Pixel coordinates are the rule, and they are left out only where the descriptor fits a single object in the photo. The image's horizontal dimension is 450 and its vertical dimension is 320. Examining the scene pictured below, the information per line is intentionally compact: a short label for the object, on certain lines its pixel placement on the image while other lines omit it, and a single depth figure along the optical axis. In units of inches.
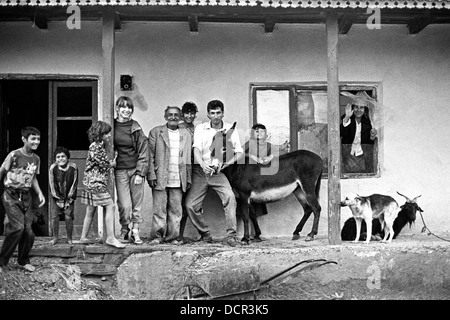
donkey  352.5
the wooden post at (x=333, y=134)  330.3
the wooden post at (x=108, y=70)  323.0
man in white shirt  340.2
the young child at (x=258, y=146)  365.4
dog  343.3
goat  361.4
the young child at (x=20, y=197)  297.9
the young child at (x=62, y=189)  326.3
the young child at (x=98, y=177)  311.4
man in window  396.2
